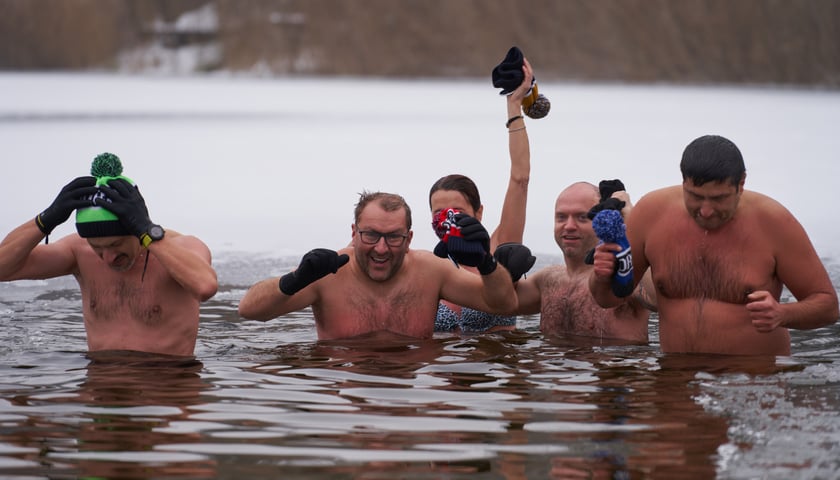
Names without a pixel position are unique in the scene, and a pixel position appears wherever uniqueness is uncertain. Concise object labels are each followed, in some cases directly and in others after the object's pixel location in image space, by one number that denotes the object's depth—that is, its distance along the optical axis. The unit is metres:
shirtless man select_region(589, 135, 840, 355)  10.17
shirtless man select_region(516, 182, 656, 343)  12.60
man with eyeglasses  11.30
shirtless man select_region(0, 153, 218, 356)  10.39
